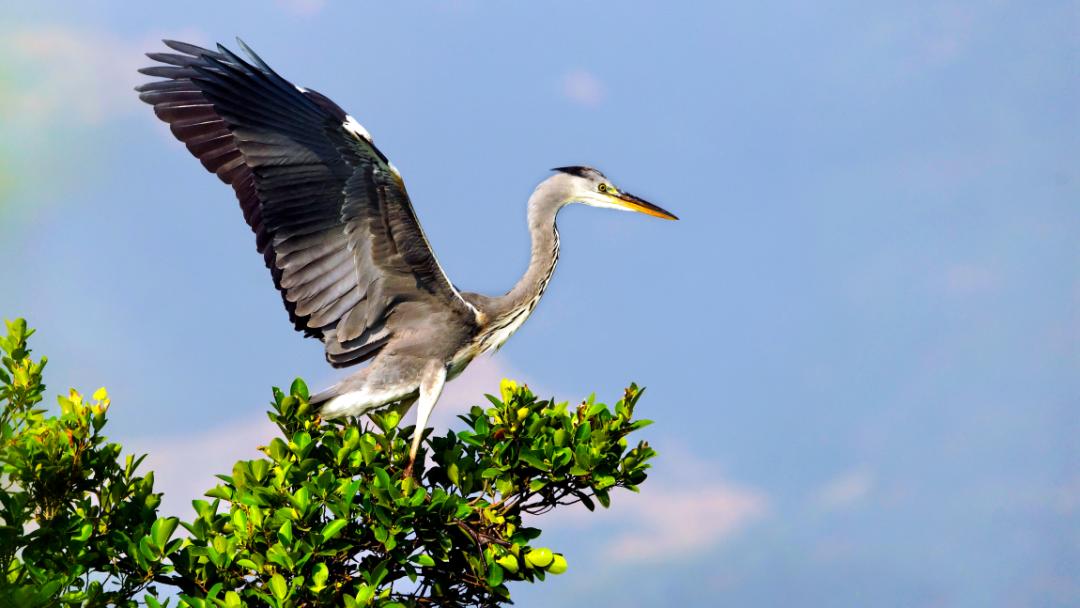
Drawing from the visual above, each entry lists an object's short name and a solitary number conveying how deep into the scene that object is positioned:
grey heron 15.59
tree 12.83
